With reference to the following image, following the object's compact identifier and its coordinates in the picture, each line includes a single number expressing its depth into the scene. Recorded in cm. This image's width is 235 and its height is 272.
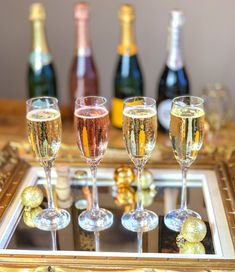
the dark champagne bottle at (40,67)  129
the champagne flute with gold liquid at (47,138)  84
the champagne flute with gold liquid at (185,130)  83
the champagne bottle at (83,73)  130
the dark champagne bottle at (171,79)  124
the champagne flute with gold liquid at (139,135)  83
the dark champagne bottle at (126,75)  128
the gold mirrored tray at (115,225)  76
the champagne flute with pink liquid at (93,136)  83
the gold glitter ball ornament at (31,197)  91
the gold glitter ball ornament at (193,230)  81
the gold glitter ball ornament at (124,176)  99
